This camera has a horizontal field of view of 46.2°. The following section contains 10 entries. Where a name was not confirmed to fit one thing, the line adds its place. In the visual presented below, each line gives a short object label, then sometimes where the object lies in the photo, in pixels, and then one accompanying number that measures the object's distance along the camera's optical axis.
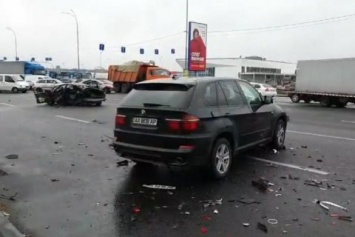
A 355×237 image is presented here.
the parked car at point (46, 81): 43.82
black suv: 6.30
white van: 42.88
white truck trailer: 26.03
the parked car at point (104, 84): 40.50
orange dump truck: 41.24
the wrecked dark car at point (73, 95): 23.92
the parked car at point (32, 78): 50.59
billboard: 32.53
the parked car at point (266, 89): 35.38
